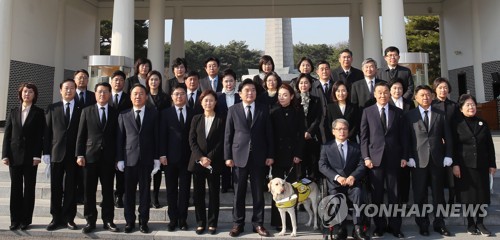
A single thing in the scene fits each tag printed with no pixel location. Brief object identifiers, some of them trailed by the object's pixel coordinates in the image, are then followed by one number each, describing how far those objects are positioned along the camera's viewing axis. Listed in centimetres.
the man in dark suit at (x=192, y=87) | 487
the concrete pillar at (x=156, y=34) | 1456
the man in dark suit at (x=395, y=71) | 507
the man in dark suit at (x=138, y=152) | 417
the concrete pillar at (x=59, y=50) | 1494
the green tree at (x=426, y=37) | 2634
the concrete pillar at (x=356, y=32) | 1800
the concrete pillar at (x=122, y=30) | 995
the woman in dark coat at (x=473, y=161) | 411
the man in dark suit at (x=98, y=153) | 416
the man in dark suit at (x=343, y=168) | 391
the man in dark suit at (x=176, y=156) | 425
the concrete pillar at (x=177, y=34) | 1847
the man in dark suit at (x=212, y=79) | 524
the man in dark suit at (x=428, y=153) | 411
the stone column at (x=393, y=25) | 941
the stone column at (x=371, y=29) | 1456
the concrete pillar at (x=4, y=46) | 1089
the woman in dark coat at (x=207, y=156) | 418
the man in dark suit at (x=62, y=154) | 426
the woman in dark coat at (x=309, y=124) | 446
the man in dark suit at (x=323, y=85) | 470
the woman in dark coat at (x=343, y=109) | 429
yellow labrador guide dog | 393
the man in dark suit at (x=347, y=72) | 504
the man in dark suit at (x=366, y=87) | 468
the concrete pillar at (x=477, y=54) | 1467
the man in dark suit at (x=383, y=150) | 406
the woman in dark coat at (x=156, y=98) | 483
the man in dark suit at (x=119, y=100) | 473
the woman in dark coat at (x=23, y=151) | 419
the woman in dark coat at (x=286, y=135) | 421
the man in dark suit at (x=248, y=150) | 410
